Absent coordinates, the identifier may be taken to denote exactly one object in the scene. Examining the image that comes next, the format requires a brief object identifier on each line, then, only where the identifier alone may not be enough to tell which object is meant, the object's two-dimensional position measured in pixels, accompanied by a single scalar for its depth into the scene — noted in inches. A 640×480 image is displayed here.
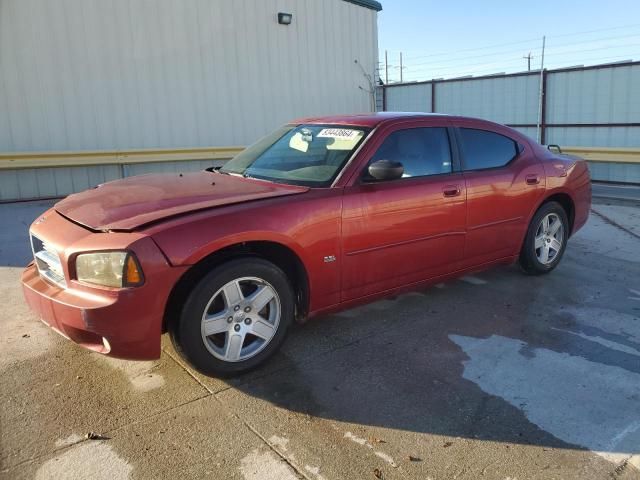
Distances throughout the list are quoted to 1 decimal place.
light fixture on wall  504.4
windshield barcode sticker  164.9
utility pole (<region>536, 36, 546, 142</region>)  491.0
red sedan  119.6
